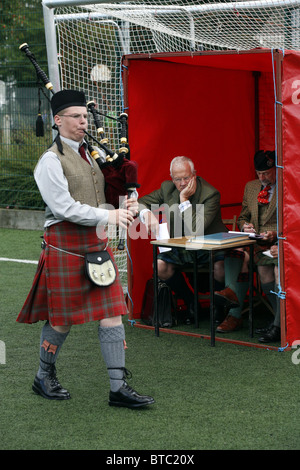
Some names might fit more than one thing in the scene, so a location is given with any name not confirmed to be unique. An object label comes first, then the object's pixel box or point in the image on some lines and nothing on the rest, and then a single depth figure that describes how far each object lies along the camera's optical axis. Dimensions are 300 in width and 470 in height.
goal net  6.24
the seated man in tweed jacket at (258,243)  5.53
